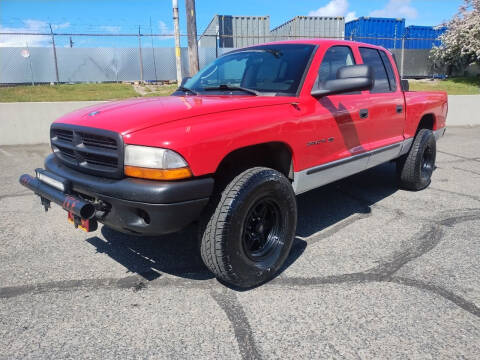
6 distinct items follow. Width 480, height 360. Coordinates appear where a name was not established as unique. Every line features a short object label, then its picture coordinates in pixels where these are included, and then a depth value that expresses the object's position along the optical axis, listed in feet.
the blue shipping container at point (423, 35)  69.46
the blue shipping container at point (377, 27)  68.59
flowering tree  59.99
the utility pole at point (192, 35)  29.53
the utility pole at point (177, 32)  31.76
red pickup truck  7.35
